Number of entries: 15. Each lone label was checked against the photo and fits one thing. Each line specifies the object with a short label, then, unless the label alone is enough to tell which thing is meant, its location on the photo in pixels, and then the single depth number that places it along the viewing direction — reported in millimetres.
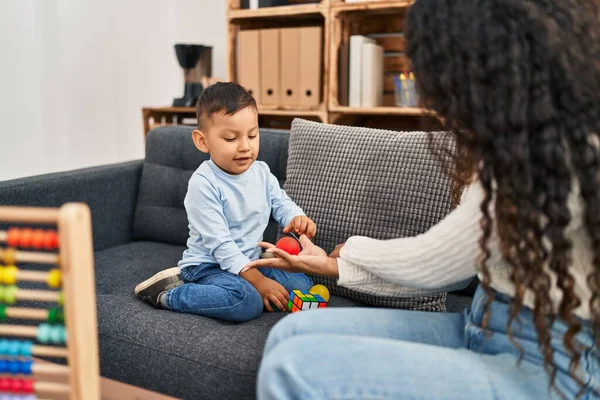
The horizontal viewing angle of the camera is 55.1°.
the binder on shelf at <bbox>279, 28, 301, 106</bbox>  2703
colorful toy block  1353
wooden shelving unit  2590
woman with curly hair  812
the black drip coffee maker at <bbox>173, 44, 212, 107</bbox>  3068
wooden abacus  800
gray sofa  1193
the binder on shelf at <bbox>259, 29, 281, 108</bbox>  2750
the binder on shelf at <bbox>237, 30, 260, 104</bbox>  2803
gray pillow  1435
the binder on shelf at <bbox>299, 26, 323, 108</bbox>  2664
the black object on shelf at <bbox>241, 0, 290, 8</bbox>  2768
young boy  1350
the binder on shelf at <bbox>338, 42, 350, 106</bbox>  2621
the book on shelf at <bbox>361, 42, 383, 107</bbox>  2600
